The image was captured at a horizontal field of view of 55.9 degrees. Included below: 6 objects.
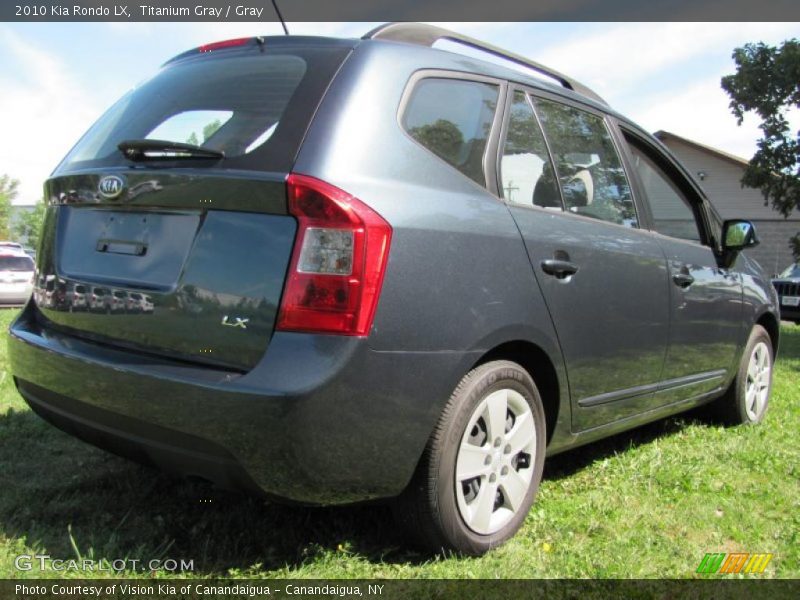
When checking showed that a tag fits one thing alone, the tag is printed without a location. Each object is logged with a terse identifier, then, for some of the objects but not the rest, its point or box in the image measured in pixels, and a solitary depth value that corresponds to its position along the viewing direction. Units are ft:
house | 93.09
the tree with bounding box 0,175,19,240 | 210.79
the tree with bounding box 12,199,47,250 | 265.28
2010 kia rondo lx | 7.21
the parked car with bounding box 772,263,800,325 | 57.16
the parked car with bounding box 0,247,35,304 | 58.23
